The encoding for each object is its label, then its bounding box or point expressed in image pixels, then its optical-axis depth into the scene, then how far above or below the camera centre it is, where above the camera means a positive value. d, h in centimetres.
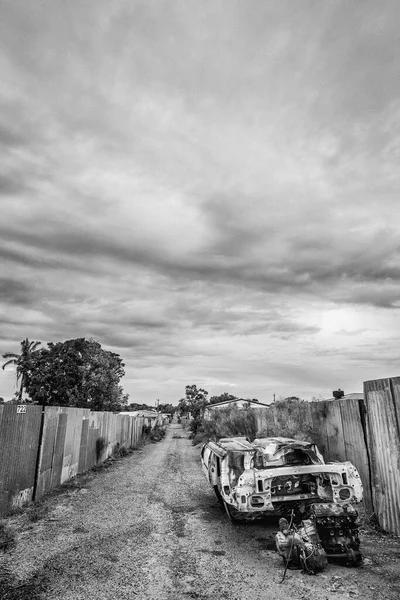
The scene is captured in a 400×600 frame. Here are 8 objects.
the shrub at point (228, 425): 1736 -44
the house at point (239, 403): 5849 +212
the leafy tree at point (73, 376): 4391 +475
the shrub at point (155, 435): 3516 -178
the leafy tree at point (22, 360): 4714 +779
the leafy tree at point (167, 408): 17215 +427
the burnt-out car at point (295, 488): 509 -115
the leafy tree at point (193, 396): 9658 +524
